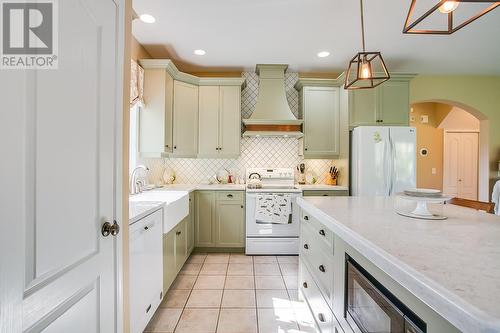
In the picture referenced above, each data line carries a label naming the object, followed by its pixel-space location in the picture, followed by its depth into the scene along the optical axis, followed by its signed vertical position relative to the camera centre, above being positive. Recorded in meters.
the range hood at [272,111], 3.56 +0.85
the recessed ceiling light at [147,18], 2.45 +1.56
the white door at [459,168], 5.63 -0.03
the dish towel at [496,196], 3.55 -0.45
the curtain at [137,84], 2.72 +0.98
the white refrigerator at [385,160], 3.20 +0.08
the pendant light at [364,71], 1.72 +0.72
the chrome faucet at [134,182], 2.56 -0.20
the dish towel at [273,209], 3.28 -0.61
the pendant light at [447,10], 0.87 +0.63
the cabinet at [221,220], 3.37 -0.79
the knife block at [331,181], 3.75 -0.24
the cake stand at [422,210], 1.29 -0.26
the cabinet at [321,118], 3.62 +0.75
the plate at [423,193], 1.32 -0.15
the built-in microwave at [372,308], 0.79 -0.56
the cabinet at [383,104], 3.48 +0.92
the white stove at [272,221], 3.28 -0.78
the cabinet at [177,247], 2.17 -0.90
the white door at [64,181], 0.65 -0.06
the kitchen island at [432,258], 0.56 -0.31
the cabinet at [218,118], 3.60 +0.73
